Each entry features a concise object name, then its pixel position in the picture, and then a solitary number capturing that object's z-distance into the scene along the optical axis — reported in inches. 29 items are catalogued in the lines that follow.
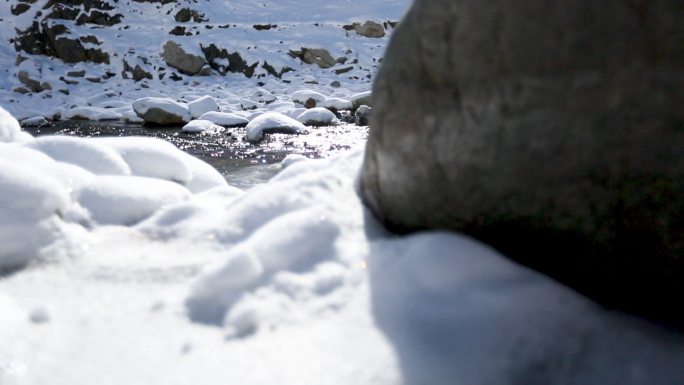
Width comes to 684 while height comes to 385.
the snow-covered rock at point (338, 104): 429.7
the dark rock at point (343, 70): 571.6
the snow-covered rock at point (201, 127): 323.9
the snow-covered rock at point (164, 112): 358.3
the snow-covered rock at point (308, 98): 448.5
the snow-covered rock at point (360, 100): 418.6
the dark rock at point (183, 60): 558.6
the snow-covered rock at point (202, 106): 374.5
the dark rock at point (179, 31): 610.5
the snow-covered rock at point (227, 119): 347.9
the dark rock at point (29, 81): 512.6
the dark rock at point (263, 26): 627.2
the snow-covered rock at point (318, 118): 351.9
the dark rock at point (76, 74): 543.2
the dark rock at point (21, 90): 504.3
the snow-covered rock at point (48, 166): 74.7
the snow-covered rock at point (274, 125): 300.4
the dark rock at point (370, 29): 636.1
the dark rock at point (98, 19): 613.6
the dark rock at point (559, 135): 40.8
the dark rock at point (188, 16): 639.1
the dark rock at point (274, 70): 556.7
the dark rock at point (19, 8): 605.9
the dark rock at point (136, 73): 547.5
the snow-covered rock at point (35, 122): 387.5
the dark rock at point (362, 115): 360.5
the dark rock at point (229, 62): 559.2
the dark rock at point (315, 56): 581.6
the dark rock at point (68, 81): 528.5
